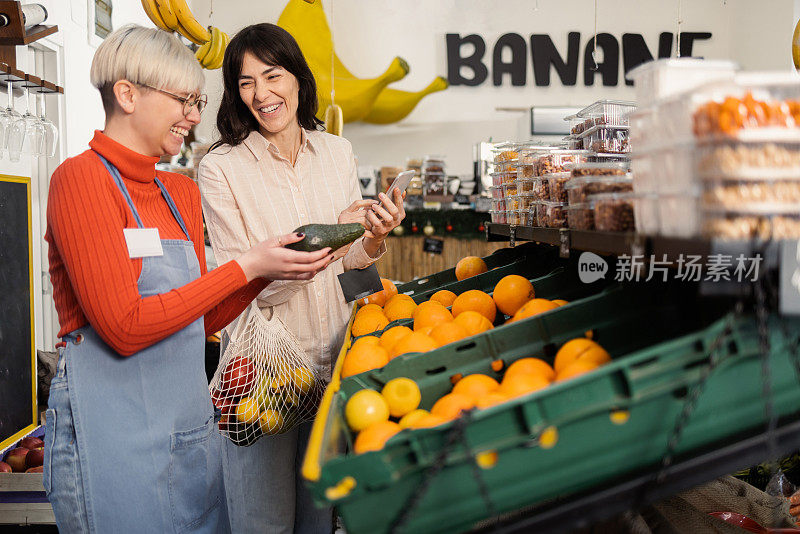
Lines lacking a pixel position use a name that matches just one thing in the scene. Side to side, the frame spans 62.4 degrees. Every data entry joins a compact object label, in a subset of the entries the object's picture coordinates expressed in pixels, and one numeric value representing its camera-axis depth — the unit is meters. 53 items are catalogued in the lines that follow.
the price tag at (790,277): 0.89
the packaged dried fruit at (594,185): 1.41
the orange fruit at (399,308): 1.96
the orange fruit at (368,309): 1.97
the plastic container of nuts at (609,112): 1.98
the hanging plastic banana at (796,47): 3.48
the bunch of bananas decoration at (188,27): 4.00
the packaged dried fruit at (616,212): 1.24
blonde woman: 1.32
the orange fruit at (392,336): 1.52
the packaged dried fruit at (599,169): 1.56
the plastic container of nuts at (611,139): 1.94
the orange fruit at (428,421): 0.99
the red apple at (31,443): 3.07
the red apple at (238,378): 1.81
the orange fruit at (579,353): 1.08
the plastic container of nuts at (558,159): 1.89
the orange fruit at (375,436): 0.99
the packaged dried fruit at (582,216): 1.43
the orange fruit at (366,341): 1.51
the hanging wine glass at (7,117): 3.04
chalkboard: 3.31
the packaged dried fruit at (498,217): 2.47
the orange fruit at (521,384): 1.02
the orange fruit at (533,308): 1.38
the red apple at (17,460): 2.90
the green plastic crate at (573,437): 0.86
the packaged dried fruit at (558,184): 1.71
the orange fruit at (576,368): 1.00
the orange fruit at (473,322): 1.47
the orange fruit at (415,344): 1.36
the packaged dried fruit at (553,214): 1.72
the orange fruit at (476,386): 1.11
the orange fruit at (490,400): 0.99
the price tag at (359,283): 2.12
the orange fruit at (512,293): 1.64
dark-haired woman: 1.99
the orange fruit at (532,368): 1.12
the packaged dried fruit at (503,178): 2.39
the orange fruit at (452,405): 1.05
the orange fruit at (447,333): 1.42
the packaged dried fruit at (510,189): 2.36
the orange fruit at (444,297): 1.97
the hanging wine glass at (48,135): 3.34
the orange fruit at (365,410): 1.09
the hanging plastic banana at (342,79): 6.55
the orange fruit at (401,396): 1.15
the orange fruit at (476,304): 1.69
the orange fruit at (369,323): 1.83
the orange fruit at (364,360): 1.38
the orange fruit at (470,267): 2.33
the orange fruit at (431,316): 1.59
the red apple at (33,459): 2.88
